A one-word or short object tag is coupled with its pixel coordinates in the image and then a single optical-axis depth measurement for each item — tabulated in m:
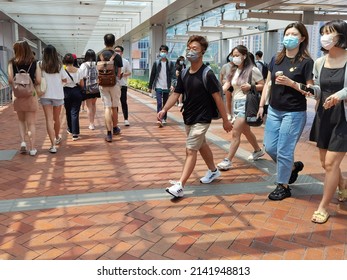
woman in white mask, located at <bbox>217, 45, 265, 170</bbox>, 4.63
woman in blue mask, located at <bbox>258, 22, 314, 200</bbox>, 3.48
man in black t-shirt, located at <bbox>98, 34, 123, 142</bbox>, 6.37
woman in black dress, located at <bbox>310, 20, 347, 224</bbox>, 3.07
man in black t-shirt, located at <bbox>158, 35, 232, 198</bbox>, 3.74
